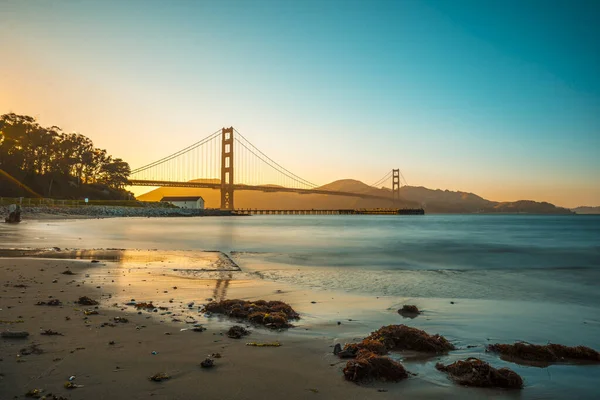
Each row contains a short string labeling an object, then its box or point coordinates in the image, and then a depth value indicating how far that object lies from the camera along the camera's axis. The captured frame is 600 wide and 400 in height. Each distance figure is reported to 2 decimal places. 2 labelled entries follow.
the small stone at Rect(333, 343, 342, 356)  4.80
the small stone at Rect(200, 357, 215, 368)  4.20
